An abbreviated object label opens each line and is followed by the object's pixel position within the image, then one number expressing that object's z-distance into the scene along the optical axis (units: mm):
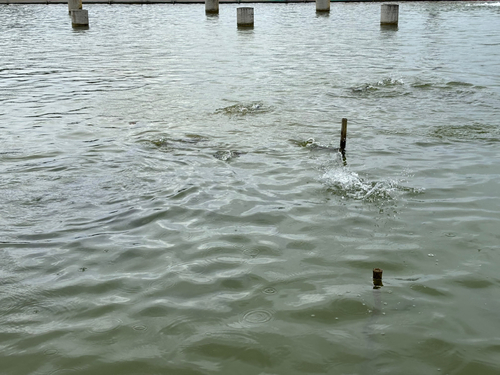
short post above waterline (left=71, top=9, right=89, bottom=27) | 30188
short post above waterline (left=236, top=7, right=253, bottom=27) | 29562
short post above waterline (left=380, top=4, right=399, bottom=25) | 27938
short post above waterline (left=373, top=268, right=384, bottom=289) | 4123
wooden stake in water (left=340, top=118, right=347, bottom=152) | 7898
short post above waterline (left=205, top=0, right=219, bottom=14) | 38362
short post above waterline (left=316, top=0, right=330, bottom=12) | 37000
